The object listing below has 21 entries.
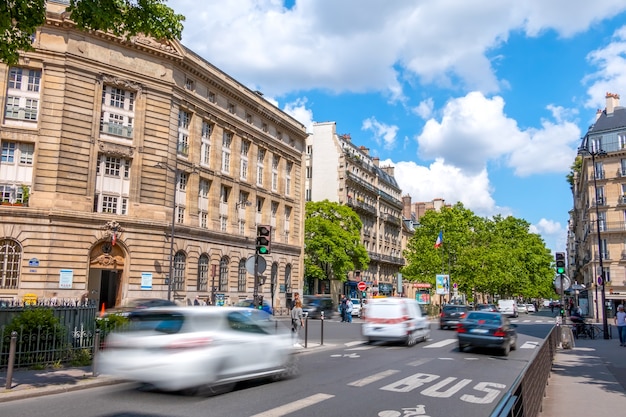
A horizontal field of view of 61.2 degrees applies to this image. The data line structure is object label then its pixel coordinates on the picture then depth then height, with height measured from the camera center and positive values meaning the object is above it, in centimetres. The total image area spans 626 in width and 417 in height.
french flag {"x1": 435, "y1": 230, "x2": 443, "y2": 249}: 5808 +482
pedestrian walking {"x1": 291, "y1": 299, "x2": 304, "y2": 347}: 2321 -140
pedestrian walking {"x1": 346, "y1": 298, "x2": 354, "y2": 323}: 4042 -222
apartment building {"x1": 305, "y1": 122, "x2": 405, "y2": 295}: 7162 +1310
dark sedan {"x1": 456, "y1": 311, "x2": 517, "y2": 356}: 1767 -150
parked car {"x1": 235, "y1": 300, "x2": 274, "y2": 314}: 3159 -129
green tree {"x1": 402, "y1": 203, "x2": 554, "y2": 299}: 6881 +415
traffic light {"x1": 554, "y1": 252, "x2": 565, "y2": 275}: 2005 +97
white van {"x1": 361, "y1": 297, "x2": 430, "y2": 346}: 2027 -139
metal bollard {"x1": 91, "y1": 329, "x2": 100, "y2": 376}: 1131 -160
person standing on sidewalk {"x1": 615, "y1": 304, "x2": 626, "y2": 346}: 2288 -155
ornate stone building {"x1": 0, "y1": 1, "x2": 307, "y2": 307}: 3241 +737
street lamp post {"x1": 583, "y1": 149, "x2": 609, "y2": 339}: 2635 -189
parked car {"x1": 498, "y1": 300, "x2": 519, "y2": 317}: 5703 -212
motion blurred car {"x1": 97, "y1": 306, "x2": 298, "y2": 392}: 915 -122
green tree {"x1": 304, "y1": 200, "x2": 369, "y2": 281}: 5897 +475
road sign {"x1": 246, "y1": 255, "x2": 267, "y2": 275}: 1469 +46
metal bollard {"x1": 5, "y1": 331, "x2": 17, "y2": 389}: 940 -153
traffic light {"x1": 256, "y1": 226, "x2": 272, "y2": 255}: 1488 +120
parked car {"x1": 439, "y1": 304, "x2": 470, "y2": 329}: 3222 -175
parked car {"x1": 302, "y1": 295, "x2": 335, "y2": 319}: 4394 -189
